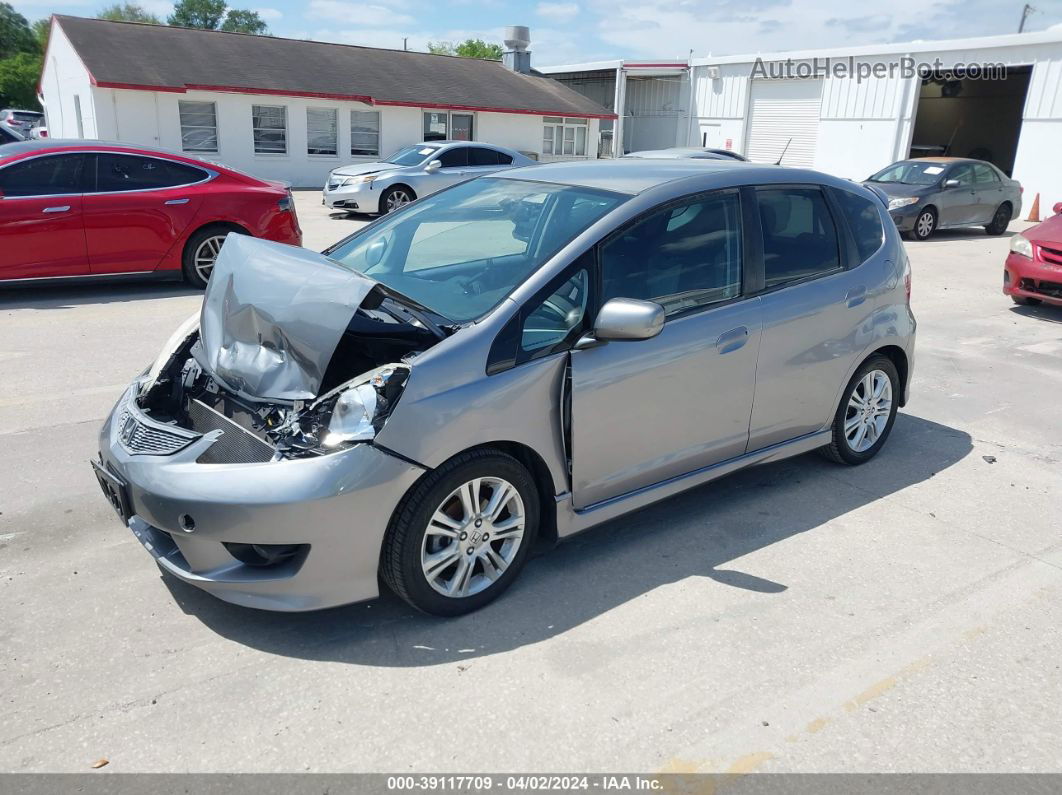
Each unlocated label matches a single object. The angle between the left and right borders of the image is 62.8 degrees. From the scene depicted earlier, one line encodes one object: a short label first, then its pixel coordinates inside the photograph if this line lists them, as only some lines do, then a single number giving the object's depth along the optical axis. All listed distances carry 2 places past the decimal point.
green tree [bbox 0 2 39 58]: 64.19
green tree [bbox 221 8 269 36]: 96.44
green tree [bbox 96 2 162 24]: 88.19
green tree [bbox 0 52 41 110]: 48.62
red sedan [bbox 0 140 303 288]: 8.61
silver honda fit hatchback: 3.14
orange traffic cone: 21.75
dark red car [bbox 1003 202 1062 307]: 9.80
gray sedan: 16.72
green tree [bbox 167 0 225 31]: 89.88
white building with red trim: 23.30
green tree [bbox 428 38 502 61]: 85.12
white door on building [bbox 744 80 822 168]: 29.02
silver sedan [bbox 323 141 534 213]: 16.66
